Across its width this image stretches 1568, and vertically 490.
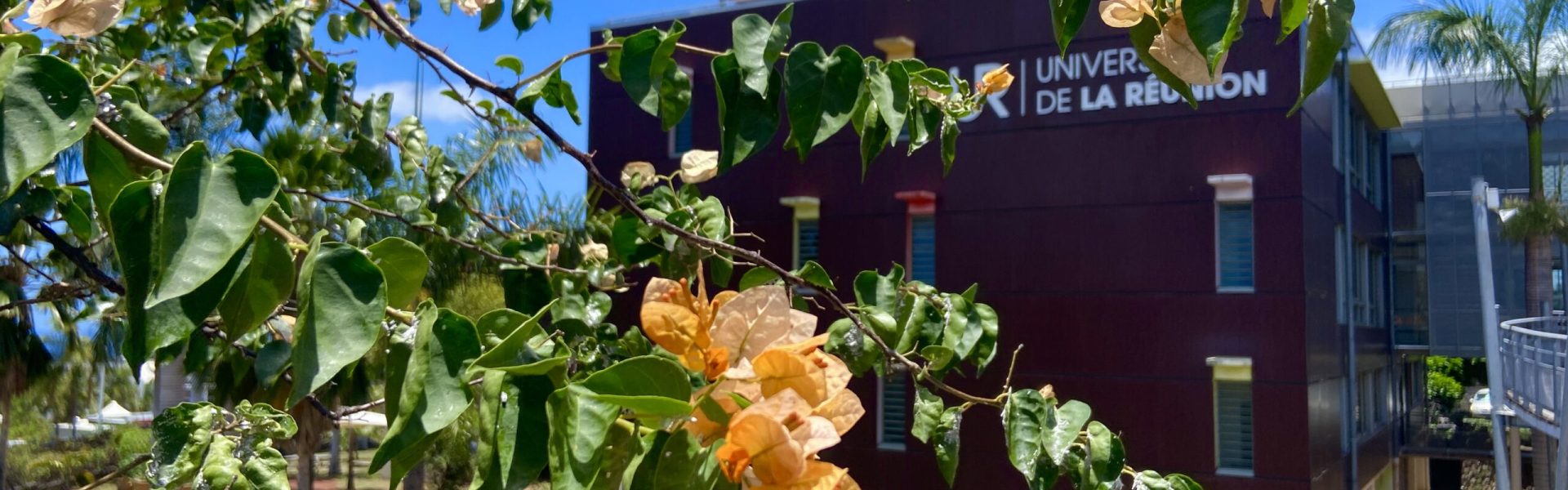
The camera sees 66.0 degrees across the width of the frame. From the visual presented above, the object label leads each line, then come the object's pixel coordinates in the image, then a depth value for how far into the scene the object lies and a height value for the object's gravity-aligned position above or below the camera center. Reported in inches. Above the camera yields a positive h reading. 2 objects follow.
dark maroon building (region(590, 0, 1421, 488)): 345.7 +26.1
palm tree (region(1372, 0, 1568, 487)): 493.4 +111.4
